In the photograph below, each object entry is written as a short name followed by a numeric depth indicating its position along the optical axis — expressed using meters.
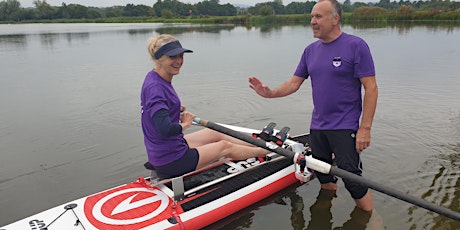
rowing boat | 4.33
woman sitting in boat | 4.19
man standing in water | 4.19
